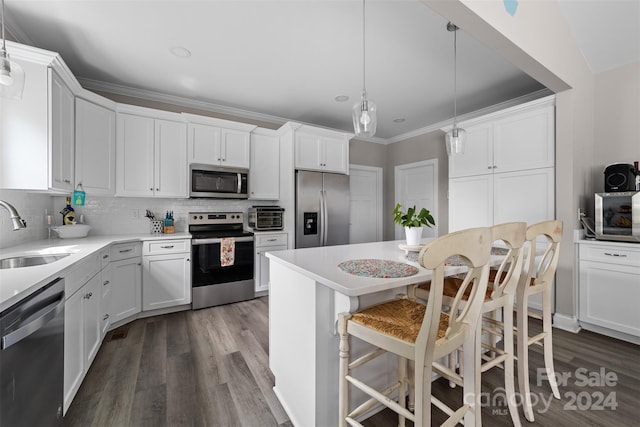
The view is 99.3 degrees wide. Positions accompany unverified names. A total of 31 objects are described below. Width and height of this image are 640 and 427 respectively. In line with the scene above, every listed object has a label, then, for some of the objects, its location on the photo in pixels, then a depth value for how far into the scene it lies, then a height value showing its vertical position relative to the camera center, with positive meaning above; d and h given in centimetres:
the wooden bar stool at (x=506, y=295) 127 -46
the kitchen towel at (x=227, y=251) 323 -46
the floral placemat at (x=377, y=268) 125 -28
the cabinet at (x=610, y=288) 233 -67
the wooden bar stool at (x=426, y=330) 93 -48
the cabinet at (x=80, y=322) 154 -72
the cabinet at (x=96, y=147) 258 +66
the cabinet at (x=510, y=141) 279 +82
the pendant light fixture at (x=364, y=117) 176 +63
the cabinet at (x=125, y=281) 261 -69
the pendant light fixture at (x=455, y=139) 244 +67
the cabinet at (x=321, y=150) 379 +93
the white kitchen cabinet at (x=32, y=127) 191 +62
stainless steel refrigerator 378 +6
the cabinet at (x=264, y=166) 382 +68
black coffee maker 245 +34
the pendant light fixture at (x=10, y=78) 113 +58
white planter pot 190 -15
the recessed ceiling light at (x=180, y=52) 246 +149
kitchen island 124 -59
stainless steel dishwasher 93 -58
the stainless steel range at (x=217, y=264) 313 -61
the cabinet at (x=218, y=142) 336 +92
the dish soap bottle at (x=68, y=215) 282 -3
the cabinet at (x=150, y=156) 300 +66
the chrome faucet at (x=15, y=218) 140 -3
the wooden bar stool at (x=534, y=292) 156 -53
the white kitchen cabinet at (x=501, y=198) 282 +18
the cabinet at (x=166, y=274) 289 -67
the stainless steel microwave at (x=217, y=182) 338 +40
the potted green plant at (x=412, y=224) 187 -7
